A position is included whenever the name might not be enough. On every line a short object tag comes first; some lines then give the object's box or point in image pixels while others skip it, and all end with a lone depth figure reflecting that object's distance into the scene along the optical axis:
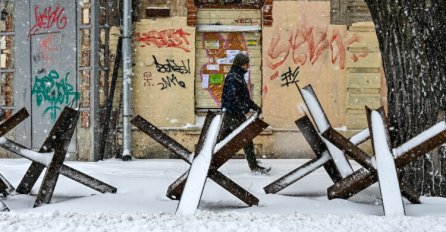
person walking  8.22
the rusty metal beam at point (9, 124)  5.24
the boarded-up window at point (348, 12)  11.32
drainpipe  11.12
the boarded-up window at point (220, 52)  11.50
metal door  11.05
